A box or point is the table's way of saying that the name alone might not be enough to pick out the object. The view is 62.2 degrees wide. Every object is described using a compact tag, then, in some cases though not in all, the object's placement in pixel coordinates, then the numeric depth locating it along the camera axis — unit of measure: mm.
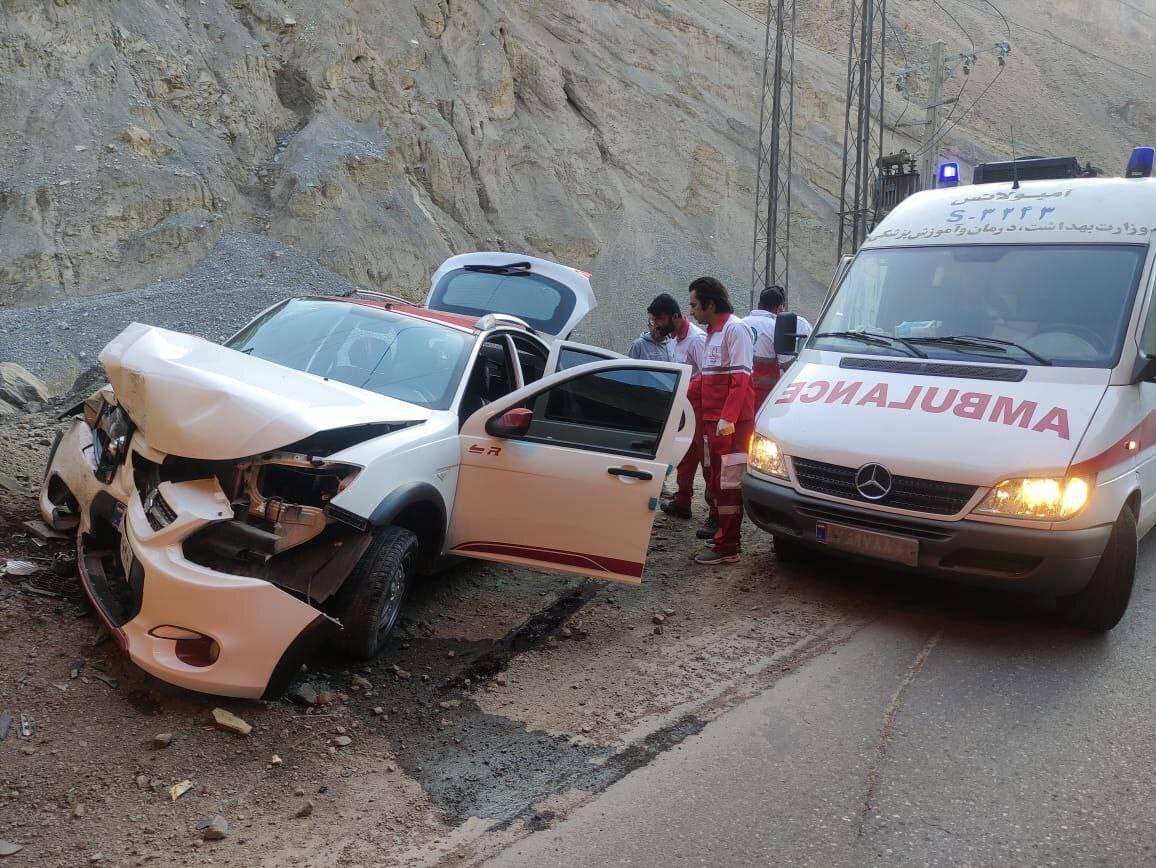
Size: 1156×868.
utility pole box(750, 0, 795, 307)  21891
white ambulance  4773
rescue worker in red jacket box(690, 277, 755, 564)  6336
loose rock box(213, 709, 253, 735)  3850
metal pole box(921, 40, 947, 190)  19859
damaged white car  3871
